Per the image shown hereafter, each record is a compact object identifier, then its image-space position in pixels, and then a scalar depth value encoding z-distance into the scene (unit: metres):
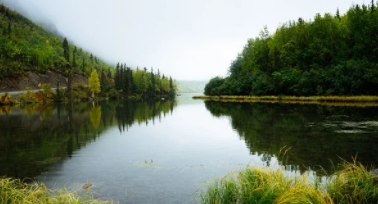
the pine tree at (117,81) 149.12
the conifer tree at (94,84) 119.18
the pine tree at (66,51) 160.70
